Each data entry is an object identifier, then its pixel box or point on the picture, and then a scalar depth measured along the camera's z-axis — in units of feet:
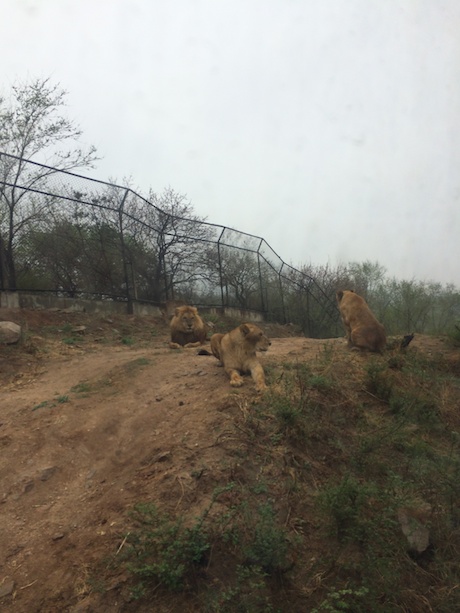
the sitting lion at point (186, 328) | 36.01
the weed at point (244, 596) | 11.43
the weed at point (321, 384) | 22.26
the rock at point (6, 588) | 12.21
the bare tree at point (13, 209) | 37.47
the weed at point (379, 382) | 24.07
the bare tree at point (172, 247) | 49.47
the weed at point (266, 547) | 12.70
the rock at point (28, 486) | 16.01
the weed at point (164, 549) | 11.97
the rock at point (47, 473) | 16.60
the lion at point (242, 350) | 23.40
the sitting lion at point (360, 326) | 30.61
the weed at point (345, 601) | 11.31
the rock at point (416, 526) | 14.23
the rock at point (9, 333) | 30.58
